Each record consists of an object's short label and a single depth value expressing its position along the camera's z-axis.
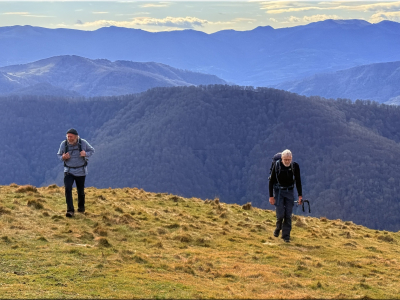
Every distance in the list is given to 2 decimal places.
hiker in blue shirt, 14.99
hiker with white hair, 14.32
